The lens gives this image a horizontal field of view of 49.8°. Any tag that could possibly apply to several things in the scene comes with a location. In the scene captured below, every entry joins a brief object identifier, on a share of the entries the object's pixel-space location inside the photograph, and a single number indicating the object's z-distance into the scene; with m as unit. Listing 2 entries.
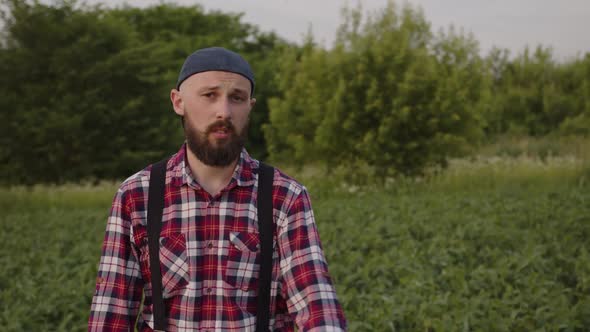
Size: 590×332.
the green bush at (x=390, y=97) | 17.78
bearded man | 1.81
